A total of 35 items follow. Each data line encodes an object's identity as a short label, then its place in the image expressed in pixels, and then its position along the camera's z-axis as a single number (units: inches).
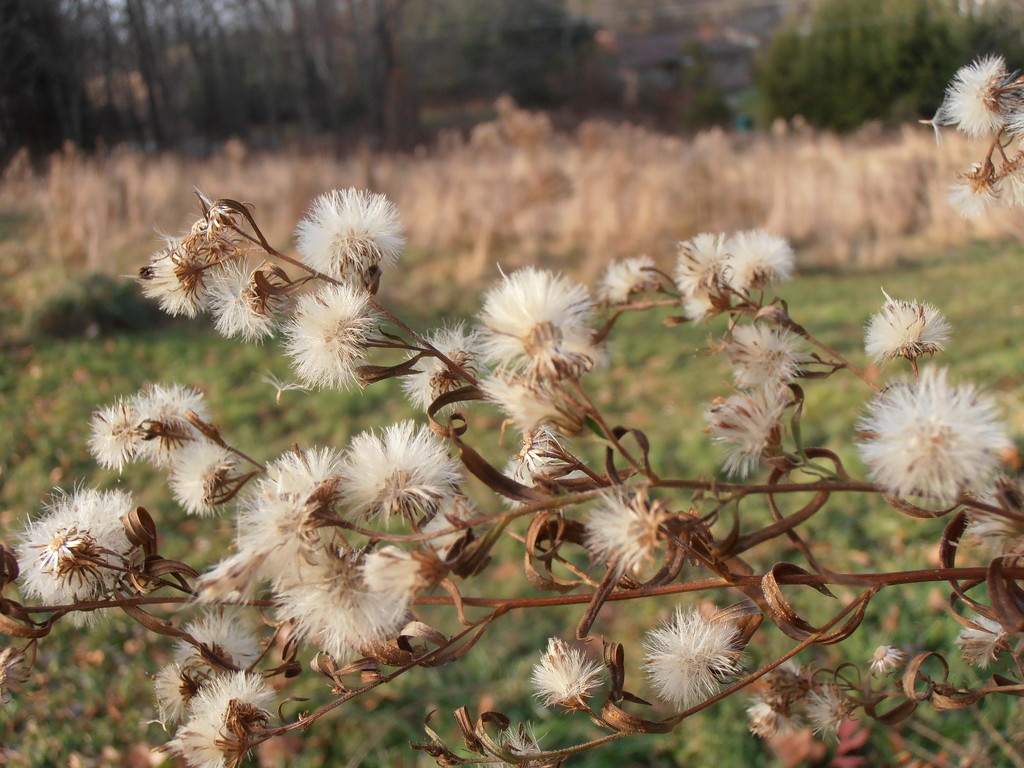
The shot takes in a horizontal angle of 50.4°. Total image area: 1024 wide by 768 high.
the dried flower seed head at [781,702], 5.3
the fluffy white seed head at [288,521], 3.8
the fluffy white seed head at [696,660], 4.7
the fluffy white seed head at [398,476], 4.2
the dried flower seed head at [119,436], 4.9
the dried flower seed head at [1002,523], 3.9
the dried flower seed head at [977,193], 5.3
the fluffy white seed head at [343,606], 3.9
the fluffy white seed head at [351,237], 4.6
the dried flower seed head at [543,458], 4.5
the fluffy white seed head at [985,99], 5.1
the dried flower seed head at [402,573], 3.7
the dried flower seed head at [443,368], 4.7
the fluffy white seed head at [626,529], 3.7
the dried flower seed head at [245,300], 4.5
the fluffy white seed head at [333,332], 4.4
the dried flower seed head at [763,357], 4.7
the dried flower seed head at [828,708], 5.2
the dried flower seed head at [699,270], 5.3
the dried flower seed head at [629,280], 5.8
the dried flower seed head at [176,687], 4.9
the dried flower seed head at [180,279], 4.5
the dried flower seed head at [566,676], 4.7
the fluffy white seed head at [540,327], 3.7
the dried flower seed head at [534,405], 3.7
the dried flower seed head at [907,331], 4.7
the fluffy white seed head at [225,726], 4.5
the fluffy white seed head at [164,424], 4.8
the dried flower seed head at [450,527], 3.8
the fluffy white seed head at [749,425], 4.0
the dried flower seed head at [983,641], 4.8
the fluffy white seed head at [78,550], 4.5
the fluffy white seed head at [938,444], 3.5
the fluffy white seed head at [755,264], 5.5
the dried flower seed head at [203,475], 4.8
